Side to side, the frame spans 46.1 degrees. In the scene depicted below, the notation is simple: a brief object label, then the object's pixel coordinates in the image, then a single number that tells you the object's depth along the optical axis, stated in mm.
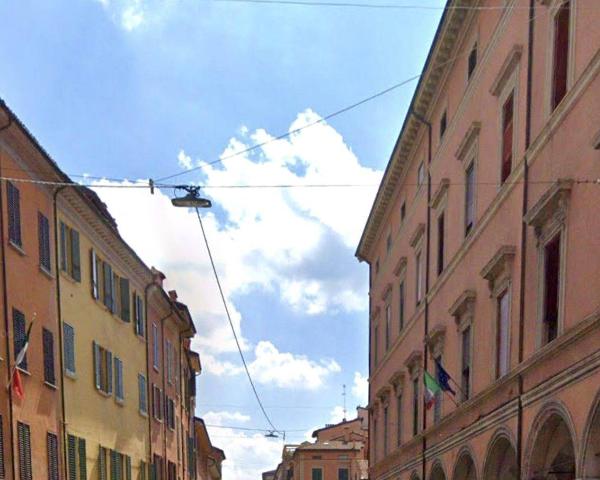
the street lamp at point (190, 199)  11891
